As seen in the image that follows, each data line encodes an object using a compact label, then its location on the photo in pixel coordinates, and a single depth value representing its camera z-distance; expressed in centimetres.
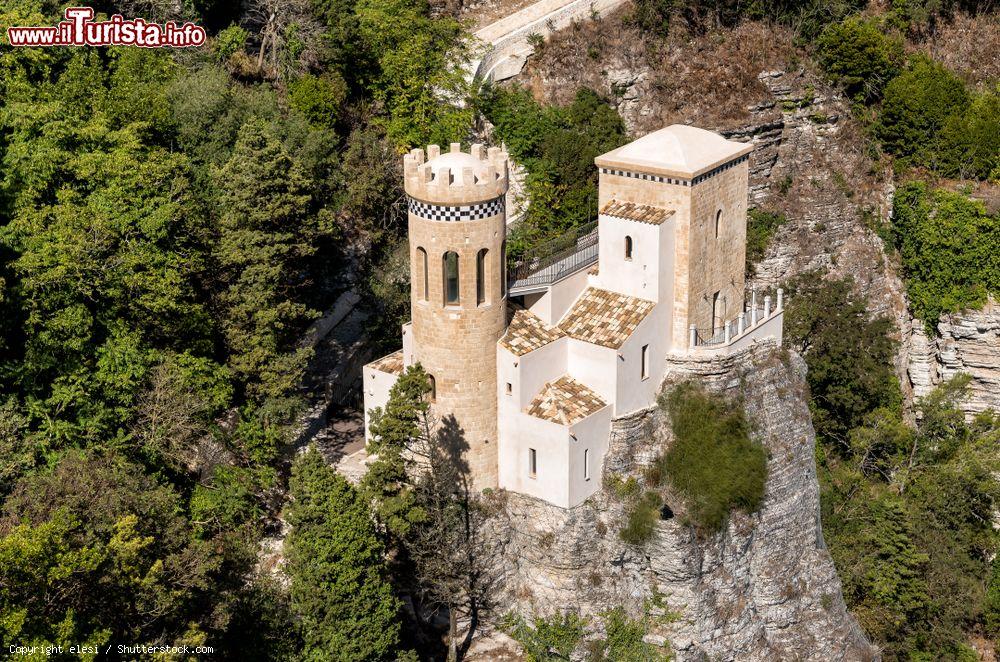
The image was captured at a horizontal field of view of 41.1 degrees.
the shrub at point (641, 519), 4234
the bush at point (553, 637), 4216
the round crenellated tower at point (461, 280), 3931
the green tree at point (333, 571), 3762
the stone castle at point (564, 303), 3994
